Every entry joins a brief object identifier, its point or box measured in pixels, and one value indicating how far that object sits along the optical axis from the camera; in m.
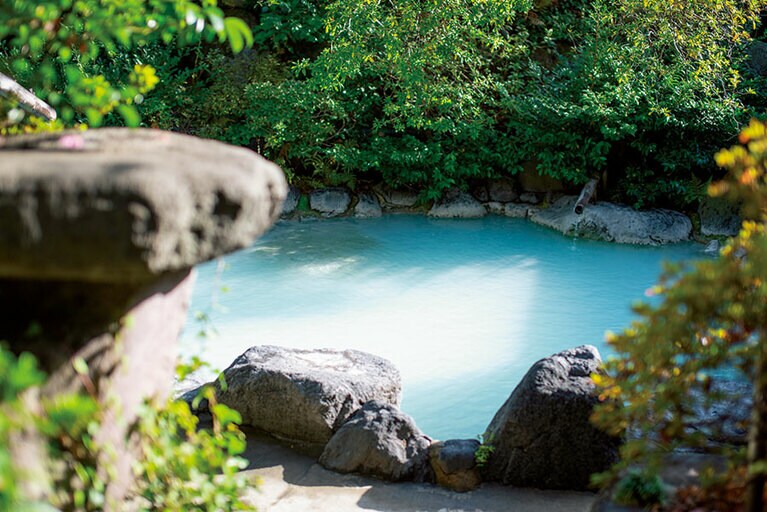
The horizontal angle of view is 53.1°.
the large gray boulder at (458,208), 10.91
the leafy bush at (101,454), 1.26
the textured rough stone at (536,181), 10.97
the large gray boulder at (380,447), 4.18
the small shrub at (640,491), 2.29
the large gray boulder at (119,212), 1.50
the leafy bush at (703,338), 1.99
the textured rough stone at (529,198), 11.01
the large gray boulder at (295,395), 4.50
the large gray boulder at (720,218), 9.63
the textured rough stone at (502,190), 11.11
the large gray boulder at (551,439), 4.02
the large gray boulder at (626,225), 9.73
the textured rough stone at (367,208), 10.86
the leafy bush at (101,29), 2.31
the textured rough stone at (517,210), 10.91
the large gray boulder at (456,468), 4.11
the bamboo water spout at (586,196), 10.07
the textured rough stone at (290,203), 10.80
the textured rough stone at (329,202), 10.84
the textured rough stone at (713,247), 9.25
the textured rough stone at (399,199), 11.16
